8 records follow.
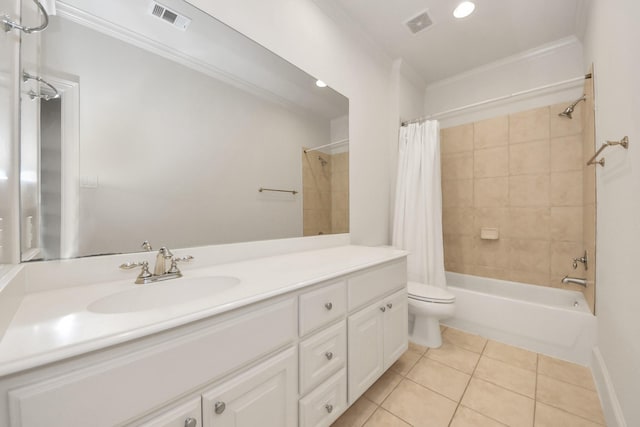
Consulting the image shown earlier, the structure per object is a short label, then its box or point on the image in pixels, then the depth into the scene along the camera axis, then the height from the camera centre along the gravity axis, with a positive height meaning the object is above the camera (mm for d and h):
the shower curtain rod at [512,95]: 1902 +1016
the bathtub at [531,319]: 1676 -801
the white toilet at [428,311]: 1821 -732
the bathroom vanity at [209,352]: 478 -368
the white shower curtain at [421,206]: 2219 +59
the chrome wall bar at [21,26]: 697 +555
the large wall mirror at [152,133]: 845 +349
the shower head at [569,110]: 1953 +855
